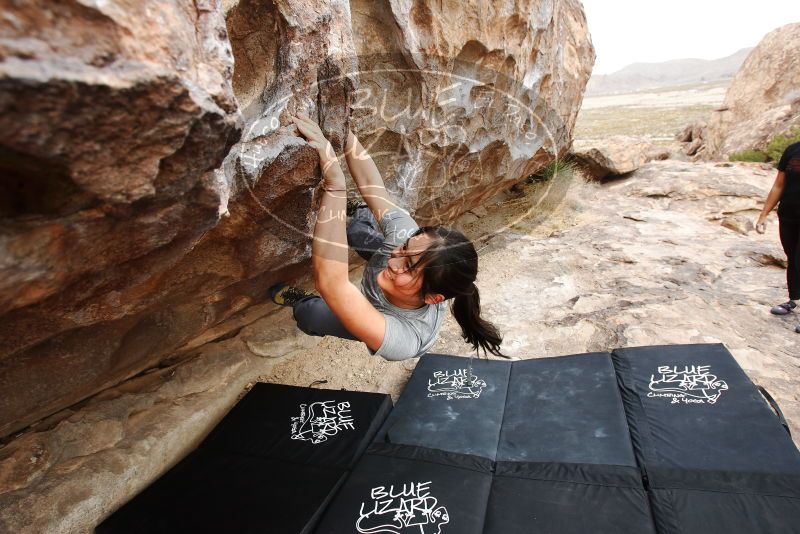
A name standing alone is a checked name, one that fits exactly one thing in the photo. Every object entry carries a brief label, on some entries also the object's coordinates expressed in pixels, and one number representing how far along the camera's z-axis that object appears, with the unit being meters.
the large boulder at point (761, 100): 8.31
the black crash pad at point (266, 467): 1.96
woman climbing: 1.49
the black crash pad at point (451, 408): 2.38
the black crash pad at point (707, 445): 1.82
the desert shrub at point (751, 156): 7.70
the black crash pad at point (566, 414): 2.23
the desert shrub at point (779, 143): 7.44
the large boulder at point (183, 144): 0.75
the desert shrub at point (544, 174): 5.98
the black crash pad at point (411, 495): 1.92
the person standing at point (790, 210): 3.21
